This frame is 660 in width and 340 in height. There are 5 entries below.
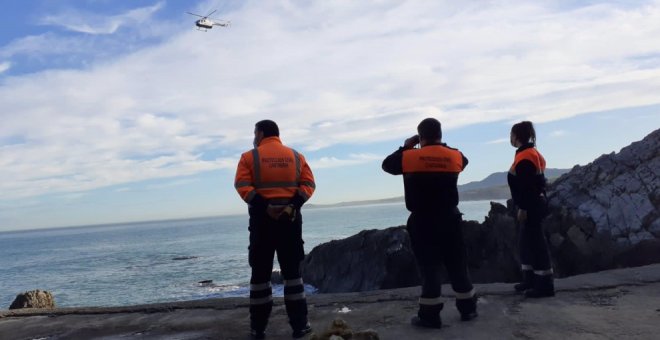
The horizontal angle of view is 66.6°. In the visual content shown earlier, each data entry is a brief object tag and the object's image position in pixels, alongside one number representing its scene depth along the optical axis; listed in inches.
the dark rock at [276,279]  1237.8
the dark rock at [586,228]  495.5
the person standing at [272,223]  206.7
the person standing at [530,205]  254.5
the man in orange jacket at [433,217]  211.9
